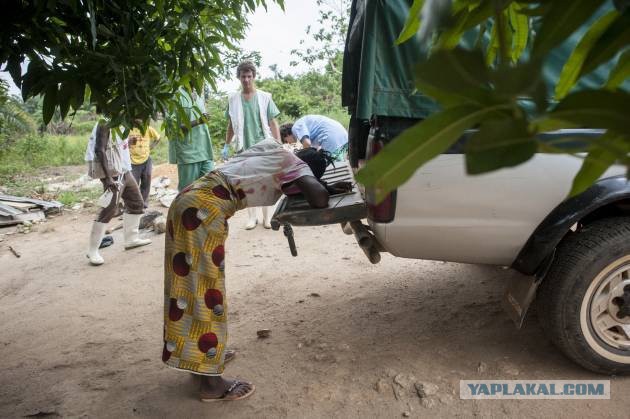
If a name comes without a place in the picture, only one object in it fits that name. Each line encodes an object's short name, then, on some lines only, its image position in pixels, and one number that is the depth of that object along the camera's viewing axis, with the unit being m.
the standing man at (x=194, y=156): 5.43
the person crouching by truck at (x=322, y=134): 5.64
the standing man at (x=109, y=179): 4.98
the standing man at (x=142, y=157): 5.88
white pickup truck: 2.25
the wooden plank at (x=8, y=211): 7.63
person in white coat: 5.47
